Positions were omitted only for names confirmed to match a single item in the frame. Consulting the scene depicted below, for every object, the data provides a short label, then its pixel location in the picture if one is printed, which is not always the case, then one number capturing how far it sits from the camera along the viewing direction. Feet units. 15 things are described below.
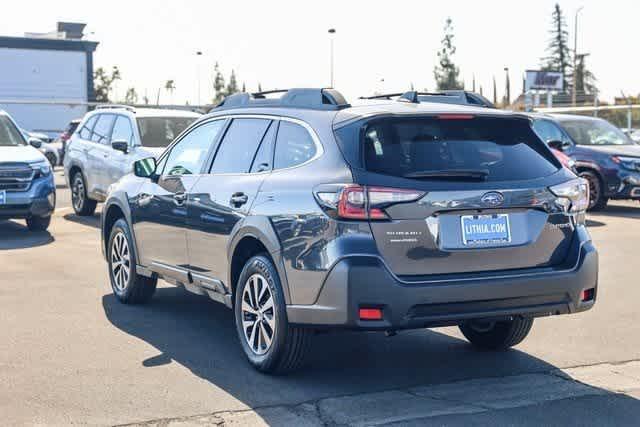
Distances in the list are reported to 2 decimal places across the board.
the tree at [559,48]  344.69
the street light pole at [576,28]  212.02
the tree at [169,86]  408.67
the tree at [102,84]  331.77
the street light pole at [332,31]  205.98
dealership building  250.98
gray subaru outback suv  18.34
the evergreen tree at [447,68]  263.70
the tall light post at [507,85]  317.01
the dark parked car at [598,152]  56.65
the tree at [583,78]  329.11
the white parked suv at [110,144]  49.32
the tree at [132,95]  363.87
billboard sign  222.07
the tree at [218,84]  339.36
